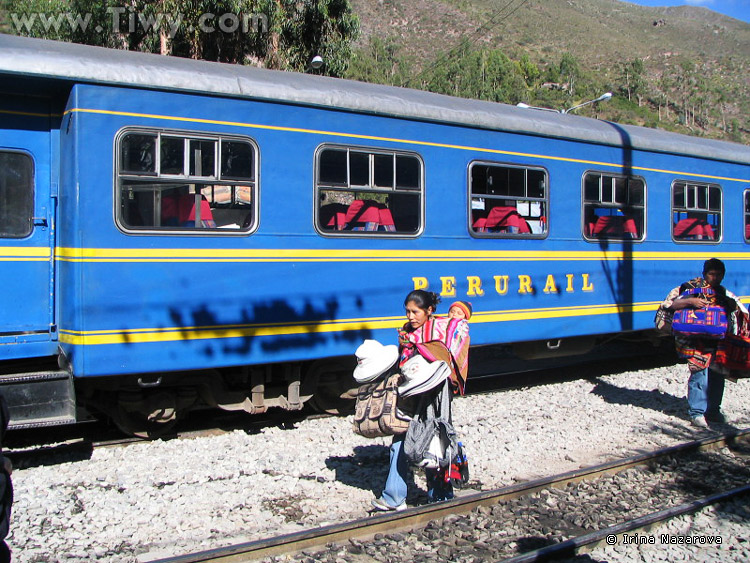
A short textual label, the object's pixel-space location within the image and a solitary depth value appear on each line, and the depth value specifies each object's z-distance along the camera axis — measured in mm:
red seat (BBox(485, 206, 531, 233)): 7863
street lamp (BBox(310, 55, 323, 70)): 14838
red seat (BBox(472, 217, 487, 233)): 7686
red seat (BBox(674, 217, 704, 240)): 9742
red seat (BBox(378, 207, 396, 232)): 7039
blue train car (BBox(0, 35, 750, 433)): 5641
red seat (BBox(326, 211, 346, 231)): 6734
